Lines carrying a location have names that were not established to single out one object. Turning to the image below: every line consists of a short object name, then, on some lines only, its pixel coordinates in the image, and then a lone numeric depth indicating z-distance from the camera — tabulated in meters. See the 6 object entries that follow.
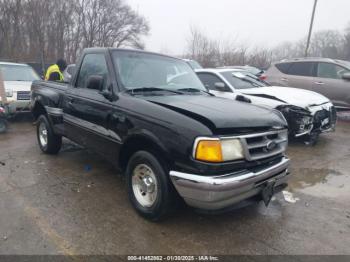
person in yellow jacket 8.07
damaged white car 6.10
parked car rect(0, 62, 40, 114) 8.34
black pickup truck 2.71
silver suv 9.11
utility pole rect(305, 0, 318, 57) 22.88
